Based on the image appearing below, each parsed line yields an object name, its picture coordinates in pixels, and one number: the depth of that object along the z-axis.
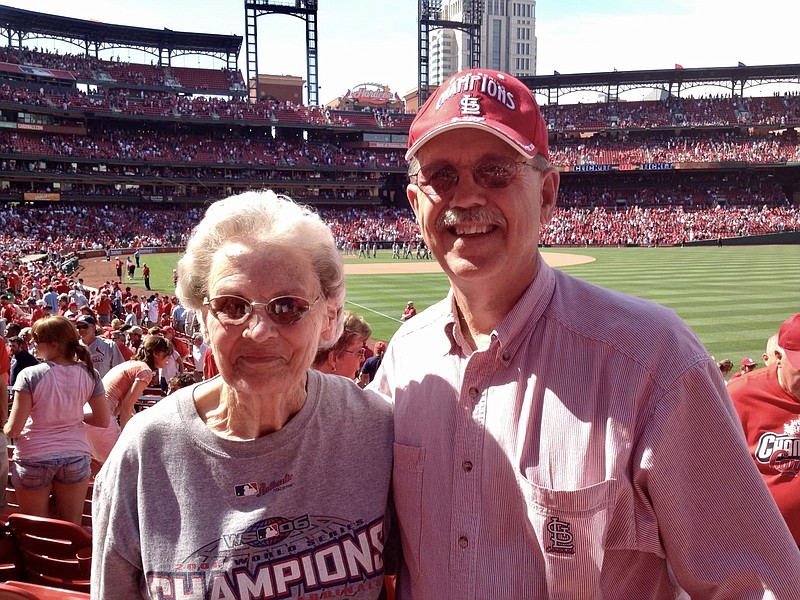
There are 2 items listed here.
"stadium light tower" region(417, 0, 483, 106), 68.69
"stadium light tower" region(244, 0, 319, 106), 65.25
